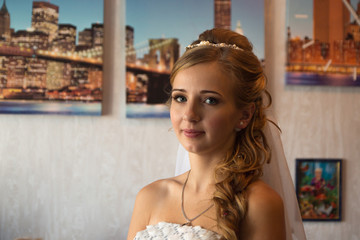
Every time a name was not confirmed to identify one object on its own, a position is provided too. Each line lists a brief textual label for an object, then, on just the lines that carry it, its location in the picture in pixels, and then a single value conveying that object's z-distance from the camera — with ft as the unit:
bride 4.06
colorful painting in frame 8.89
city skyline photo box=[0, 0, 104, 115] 8.48
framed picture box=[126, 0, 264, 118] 8.68
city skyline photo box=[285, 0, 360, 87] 8.84
